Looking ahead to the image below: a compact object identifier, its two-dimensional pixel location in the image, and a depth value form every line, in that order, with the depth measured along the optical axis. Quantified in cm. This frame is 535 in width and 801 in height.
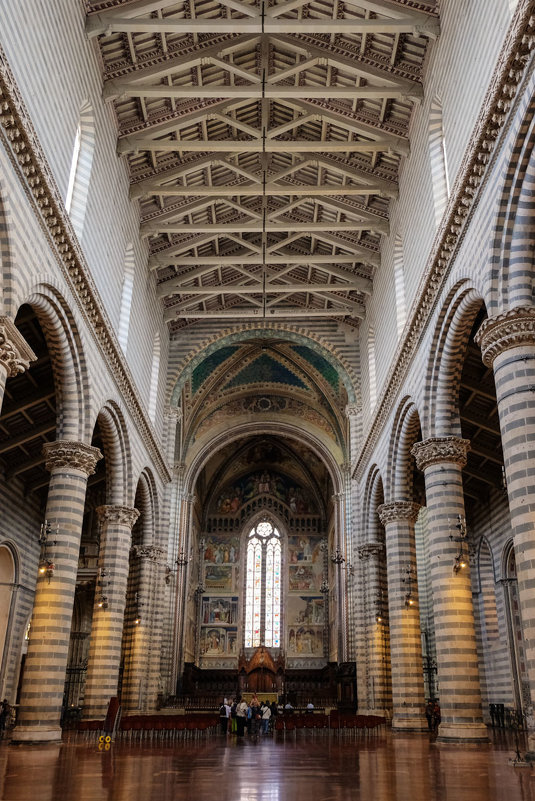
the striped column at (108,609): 2083
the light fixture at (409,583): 2108
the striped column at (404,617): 2023
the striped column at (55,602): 1562
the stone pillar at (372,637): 2575
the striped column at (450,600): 1544
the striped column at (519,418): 1108
